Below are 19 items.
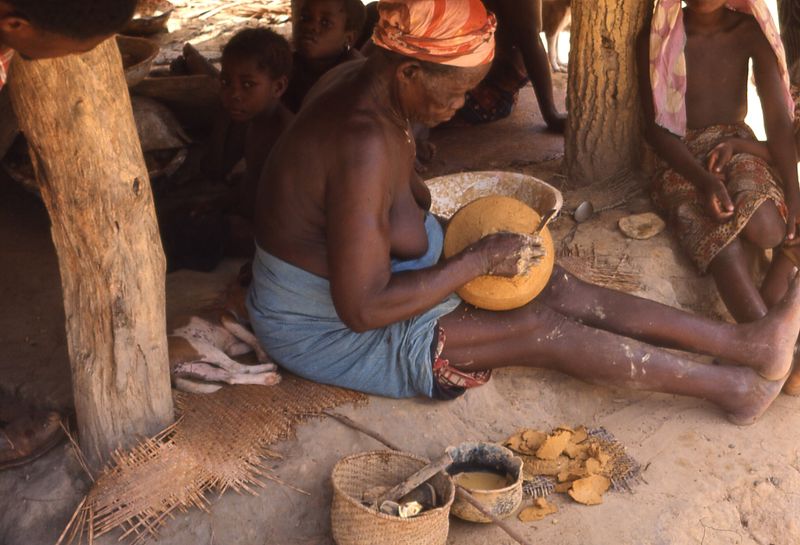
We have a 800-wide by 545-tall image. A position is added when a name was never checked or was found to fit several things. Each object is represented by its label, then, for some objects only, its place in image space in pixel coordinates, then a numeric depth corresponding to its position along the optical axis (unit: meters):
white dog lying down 2.96
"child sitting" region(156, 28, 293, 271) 3.77
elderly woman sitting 2.53
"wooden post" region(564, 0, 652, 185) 4.11
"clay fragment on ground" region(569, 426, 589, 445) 3.03
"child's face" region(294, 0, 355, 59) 4.25
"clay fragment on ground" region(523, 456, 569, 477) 2.89
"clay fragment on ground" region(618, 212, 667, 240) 3.86
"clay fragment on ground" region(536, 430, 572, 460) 2.90
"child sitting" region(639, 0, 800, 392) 3.54
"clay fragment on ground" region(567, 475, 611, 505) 2.77
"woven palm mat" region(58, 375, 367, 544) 2.53
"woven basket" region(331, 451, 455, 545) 2.37
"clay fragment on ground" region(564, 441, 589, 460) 2.95
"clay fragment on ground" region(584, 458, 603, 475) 2.87
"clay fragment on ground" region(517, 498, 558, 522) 2.72
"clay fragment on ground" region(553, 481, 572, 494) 2.83
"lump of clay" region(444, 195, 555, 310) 2.83
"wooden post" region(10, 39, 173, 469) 2.34
